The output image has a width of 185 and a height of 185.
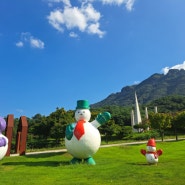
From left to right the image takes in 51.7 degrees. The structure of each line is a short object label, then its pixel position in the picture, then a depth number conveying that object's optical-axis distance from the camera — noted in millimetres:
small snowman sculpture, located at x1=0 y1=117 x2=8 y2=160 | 10498
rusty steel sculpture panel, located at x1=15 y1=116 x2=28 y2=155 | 17103
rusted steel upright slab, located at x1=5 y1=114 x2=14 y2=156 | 16356
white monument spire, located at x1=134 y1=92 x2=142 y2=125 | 48182
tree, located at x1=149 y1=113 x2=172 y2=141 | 26693
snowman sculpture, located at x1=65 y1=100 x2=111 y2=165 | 11311
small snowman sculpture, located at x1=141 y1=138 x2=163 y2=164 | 11248
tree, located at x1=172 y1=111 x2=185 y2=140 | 28827
